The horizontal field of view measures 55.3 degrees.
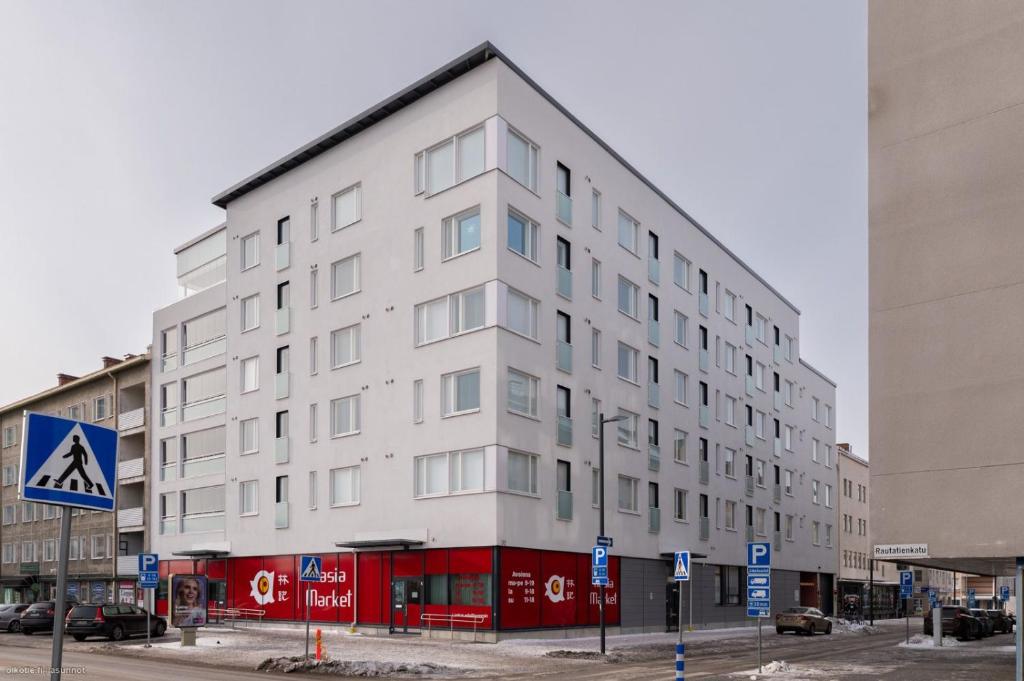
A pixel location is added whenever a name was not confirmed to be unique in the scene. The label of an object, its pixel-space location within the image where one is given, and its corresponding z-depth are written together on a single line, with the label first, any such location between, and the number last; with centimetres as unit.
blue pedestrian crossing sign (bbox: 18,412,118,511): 675
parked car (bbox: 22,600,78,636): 4119
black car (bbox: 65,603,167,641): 3566
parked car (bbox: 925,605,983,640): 4453
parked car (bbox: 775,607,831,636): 4669
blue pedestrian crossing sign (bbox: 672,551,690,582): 2001
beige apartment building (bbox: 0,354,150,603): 5372
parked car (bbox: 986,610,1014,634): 5331
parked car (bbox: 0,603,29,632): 4388
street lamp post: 2938
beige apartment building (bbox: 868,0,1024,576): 1577
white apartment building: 3597
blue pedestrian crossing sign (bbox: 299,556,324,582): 2508
